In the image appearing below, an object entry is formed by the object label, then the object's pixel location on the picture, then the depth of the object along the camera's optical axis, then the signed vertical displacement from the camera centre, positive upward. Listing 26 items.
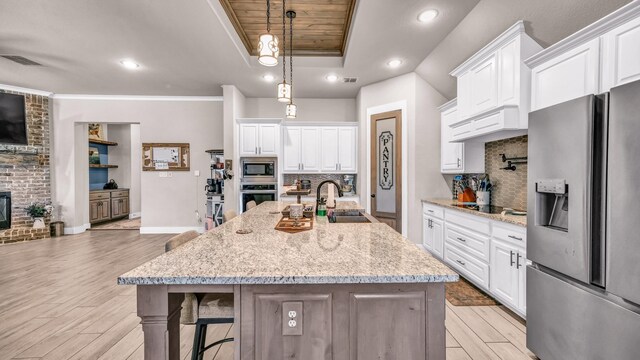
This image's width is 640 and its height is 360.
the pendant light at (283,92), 2.74 +0.84
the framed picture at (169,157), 5.82 +0.39
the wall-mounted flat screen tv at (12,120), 5.03 +1.03
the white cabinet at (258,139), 5.19 +0.69
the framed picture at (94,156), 7.54 +0.53
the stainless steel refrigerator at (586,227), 1.27 -0.28
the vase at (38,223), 5.34 -0.94
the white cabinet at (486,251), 2.28 -0.77
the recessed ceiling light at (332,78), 4.52 +1.64
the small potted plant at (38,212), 5.32 -0.74
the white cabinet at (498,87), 2.43 +0.88
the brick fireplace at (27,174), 5.11 +0.01
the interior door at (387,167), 4.49 +0.14
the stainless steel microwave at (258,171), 5.18 +0.08
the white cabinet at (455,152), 3.71 +0.33
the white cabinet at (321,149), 5.36 +0.52
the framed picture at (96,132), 7.57 +1.21
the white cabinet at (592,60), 1.60 +0.78
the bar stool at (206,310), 1.40 -0.68
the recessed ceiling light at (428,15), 2.80 +1.68
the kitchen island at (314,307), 0.99 -0.49
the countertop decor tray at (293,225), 1.82 -0.35
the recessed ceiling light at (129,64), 4.05 +1.68
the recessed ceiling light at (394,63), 3.94 +1.65
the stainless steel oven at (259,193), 5.14 -0.33
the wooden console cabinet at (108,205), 6.66 -0.78
